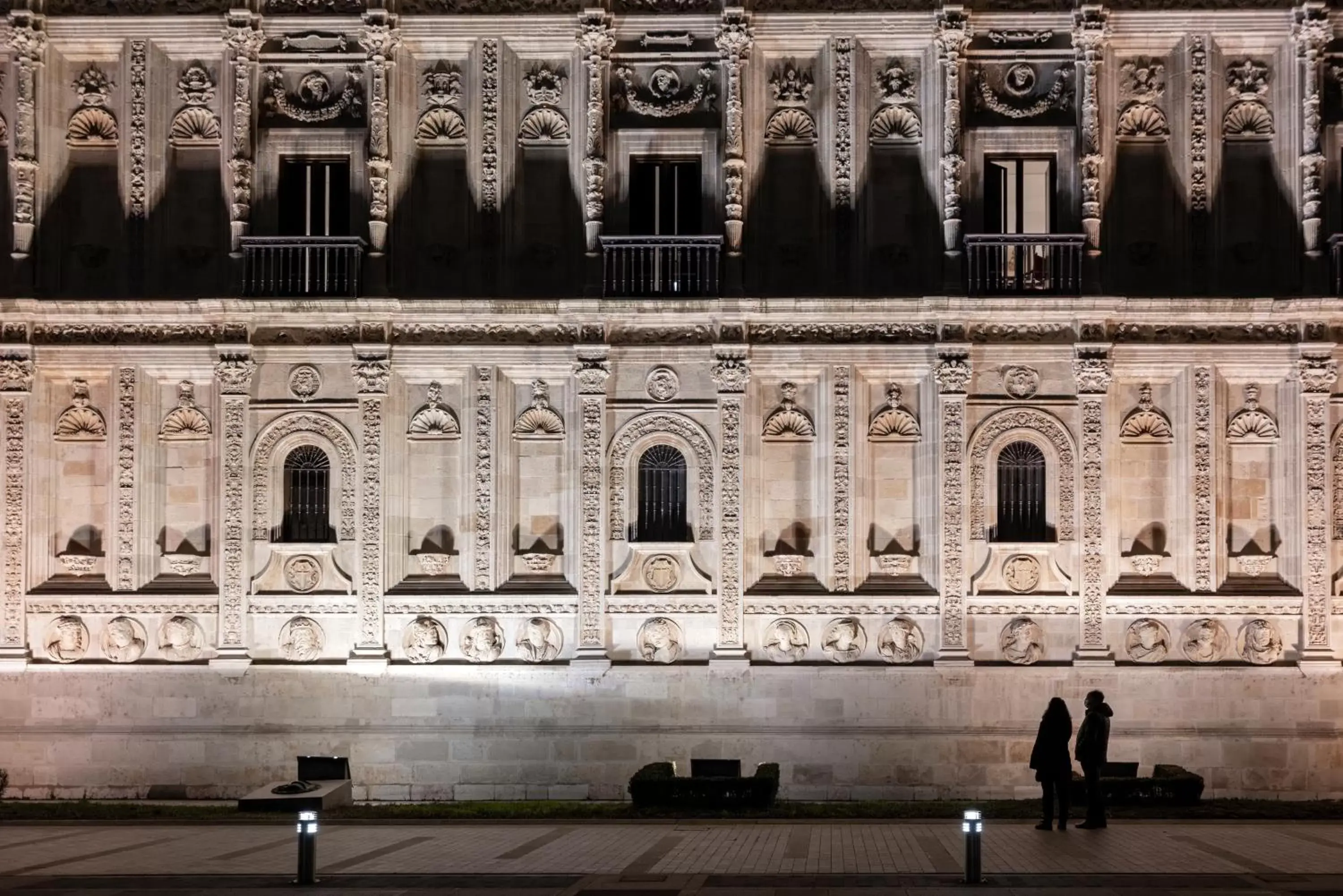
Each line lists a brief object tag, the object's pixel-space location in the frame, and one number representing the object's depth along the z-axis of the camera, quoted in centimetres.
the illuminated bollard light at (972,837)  1944
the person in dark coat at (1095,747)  2517
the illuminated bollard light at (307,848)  2023
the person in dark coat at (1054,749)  2511
